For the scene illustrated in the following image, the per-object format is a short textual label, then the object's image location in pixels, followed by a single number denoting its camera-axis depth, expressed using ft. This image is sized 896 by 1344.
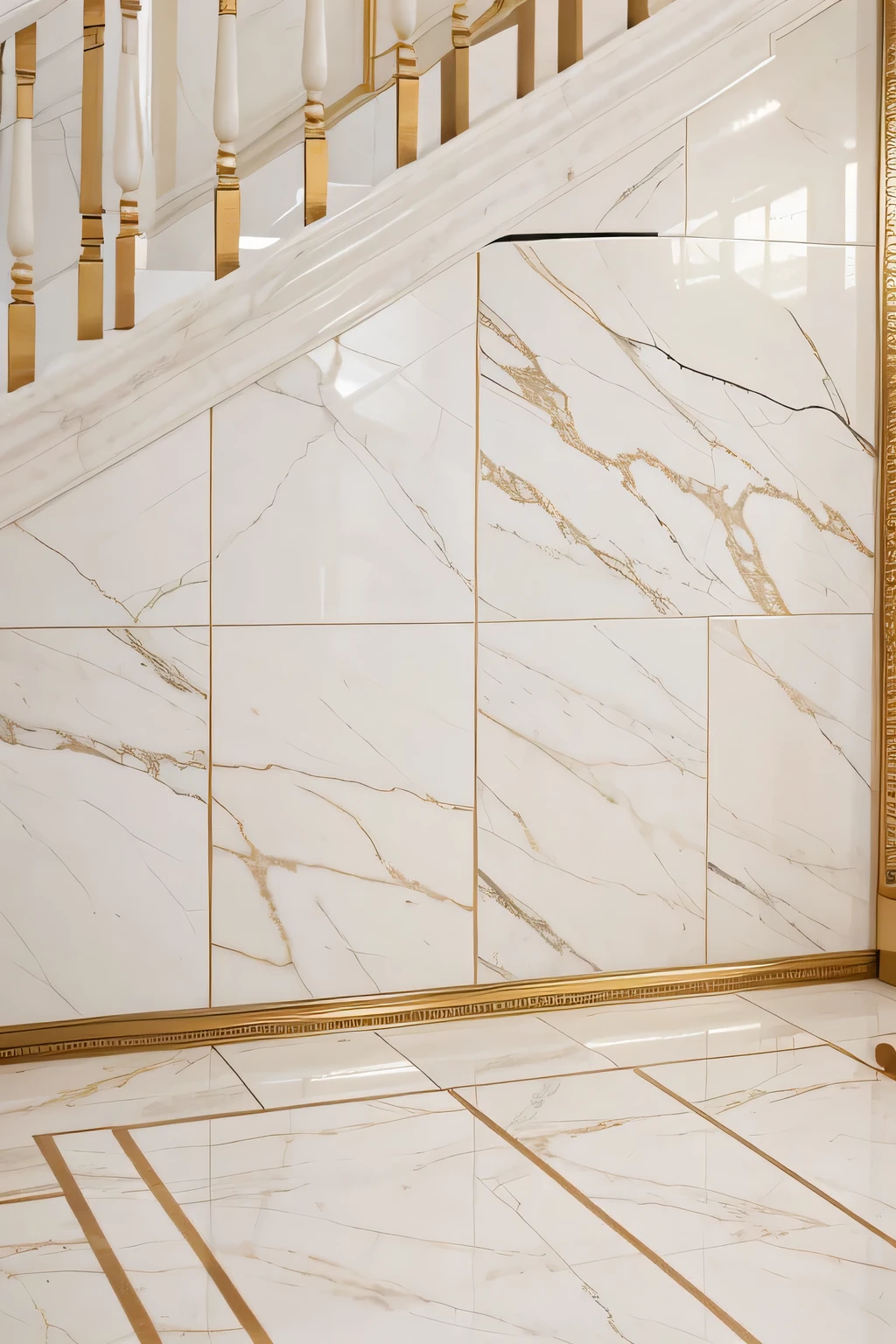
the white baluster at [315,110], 7.81
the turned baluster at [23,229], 7.39
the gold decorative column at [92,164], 7.43
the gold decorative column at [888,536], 9.56
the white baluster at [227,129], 7.67
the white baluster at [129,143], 7.56
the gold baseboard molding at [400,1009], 8.25
